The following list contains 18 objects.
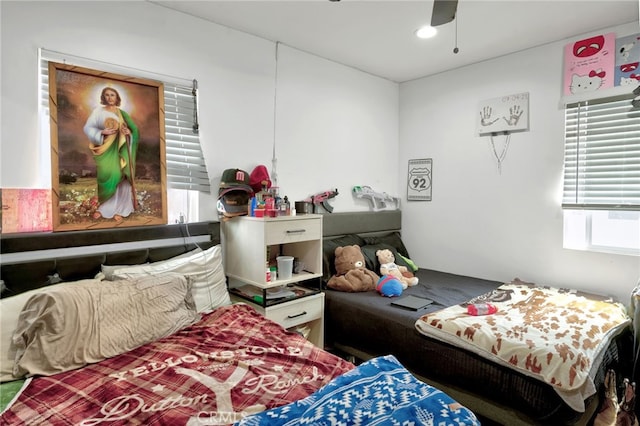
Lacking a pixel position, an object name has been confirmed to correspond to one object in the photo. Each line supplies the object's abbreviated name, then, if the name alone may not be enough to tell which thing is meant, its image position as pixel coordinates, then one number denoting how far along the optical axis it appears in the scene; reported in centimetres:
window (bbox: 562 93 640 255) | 256
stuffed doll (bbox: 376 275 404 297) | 269
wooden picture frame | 192
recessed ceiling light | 259
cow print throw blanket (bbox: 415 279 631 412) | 165
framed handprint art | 303
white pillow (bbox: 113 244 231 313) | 206
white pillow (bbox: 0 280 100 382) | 144
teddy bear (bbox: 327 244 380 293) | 281
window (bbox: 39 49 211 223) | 233
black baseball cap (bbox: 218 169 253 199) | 245
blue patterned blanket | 112
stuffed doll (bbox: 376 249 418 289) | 298
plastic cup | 247
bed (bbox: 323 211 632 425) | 173
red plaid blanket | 121
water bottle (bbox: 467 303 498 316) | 222
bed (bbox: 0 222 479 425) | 121
